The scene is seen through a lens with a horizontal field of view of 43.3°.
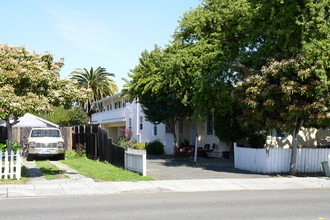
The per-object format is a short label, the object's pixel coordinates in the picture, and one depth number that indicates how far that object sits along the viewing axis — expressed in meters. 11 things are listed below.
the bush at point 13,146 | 22.25
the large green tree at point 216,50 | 19.89
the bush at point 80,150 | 26.45
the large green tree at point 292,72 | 15.62
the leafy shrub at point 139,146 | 31.09
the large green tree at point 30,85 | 13.88
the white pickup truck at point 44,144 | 23.33
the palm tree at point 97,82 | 55.91
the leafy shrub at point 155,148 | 31.47
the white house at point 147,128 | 28.03
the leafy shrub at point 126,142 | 29.81
